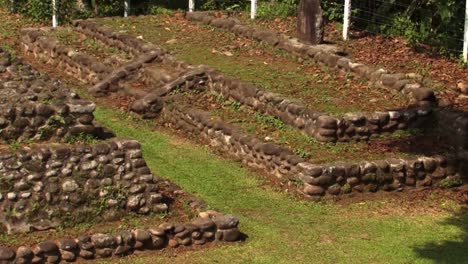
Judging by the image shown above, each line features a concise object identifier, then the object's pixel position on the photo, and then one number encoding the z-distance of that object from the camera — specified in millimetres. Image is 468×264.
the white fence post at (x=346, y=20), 17547
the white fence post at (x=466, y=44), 15695
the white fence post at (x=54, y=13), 20609
